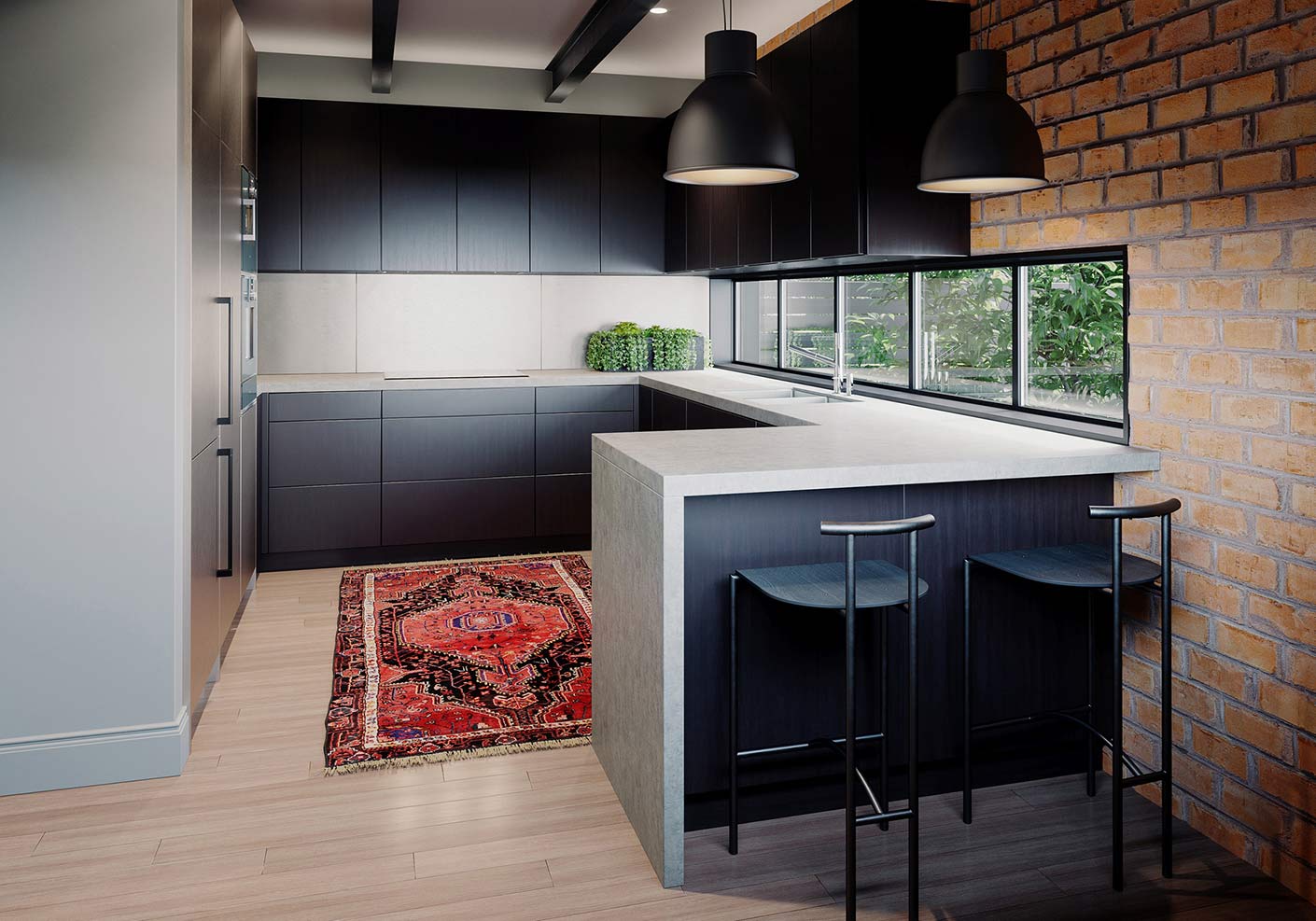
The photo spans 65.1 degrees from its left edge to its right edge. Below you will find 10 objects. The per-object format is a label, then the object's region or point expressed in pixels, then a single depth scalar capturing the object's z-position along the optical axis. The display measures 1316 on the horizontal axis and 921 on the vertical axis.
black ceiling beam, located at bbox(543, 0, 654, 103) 4.25
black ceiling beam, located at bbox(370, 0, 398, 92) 4.26
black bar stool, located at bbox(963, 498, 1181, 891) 2.33
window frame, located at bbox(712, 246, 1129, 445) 3.08
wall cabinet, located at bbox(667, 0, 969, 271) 3.58
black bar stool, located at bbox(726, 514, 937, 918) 2.13
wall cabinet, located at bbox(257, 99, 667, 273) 5.45
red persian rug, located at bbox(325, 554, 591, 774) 3.21
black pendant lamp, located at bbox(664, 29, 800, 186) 2.74
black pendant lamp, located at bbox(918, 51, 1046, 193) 2.66
